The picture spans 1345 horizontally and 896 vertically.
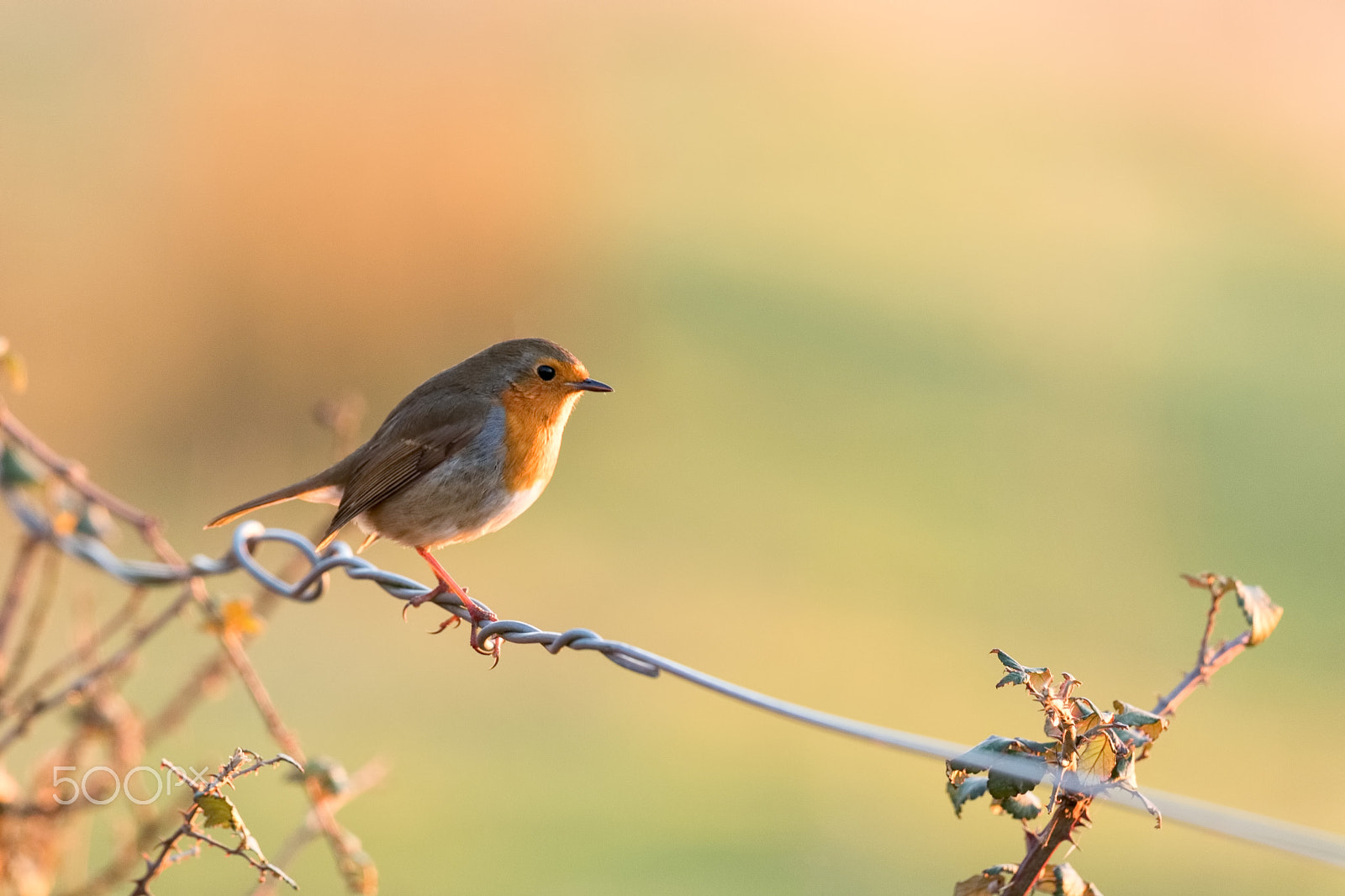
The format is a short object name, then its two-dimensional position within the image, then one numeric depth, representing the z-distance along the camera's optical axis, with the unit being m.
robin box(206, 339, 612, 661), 6.60
